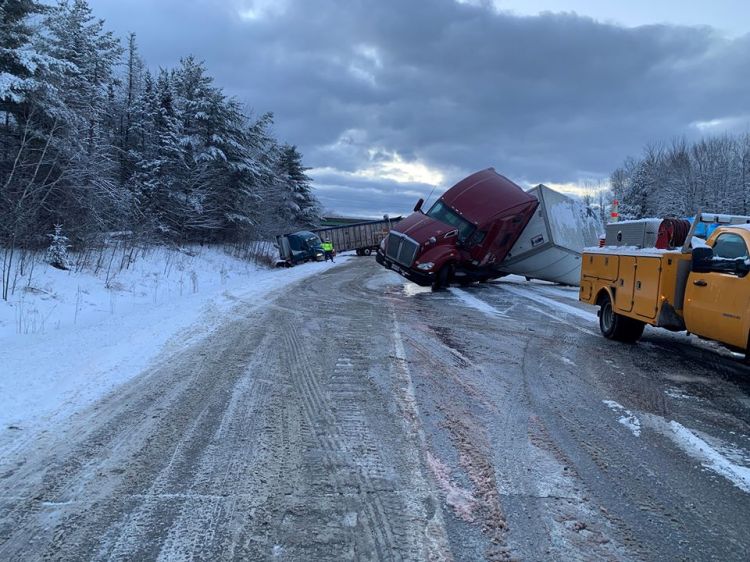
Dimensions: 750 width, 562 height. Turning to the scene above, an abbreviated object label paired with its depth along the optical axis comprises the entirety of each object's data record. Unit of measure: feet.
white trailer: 61.67
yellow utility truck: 19.93
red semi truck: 56.29
